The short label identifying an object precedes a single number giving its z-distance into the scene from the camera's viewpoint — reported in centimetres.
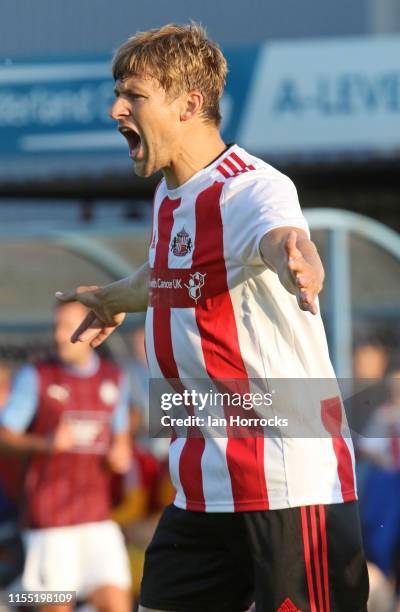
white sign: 2389
